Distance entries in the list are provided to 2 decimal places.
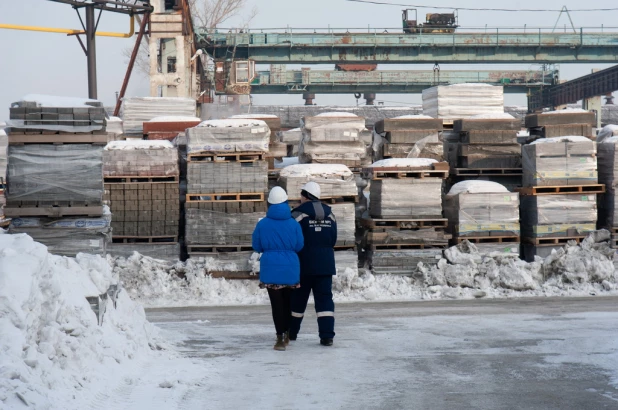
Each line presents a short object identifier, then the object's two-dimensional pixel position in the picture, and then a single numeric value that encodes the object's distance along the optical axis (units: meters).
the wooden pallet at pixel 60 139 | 11.64
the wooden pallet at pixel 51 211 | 11.82
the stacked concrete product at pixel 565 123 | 16.12
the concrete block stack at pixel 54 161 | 11.65
